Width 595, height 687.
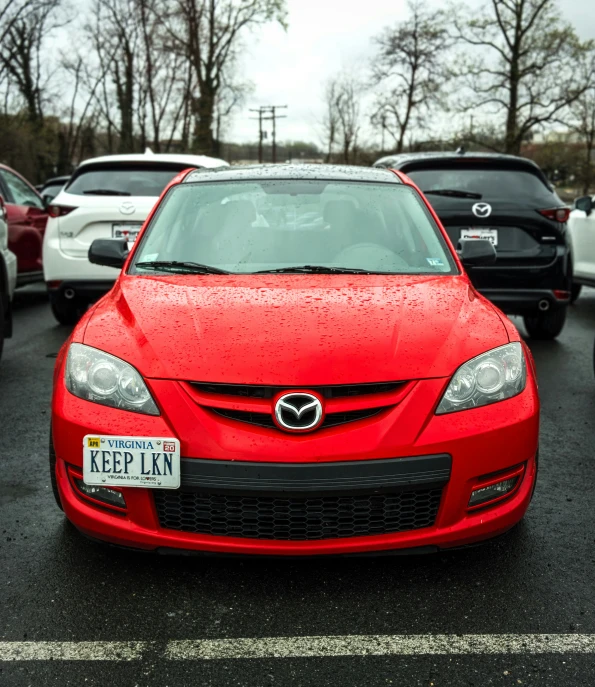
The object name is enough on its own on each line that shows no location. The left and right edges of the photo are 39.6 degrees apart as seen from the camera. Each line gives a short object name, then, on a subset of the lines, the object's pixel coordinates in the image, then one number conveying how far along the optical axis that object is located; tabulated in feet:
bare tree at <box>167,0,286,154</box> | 106.83
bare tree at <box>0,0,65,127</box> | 122.11
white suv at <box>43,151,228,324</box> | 24.61
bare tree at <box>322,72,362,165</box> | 185.47
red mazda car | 8.41
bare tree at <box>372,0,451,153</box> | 119.75
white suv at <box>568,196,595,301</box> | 29.89
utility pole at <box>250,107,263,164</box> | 241.55
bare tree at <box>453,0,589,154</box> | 102.37
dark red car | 29.30
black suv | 22.34
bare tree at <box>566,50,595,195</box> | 102.47
